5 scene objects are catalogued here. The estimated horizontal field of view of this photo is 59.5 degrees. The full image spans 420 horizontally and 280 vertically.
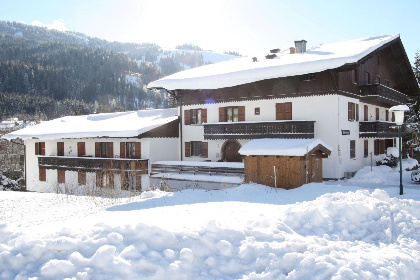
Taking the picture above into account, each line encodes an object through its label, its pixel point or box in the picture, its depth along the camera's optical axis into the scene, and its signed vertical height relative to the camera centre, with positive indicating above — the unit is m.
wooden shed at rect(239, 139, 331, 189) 19.50 -1.76
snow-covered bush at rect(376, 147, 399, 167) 29.39 -2.50
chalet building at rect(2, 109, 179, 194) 28.83 -1.30
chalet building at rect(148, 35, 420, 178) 24.31 +2.30
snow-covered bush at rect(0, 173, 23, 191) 38.75 -5.37
